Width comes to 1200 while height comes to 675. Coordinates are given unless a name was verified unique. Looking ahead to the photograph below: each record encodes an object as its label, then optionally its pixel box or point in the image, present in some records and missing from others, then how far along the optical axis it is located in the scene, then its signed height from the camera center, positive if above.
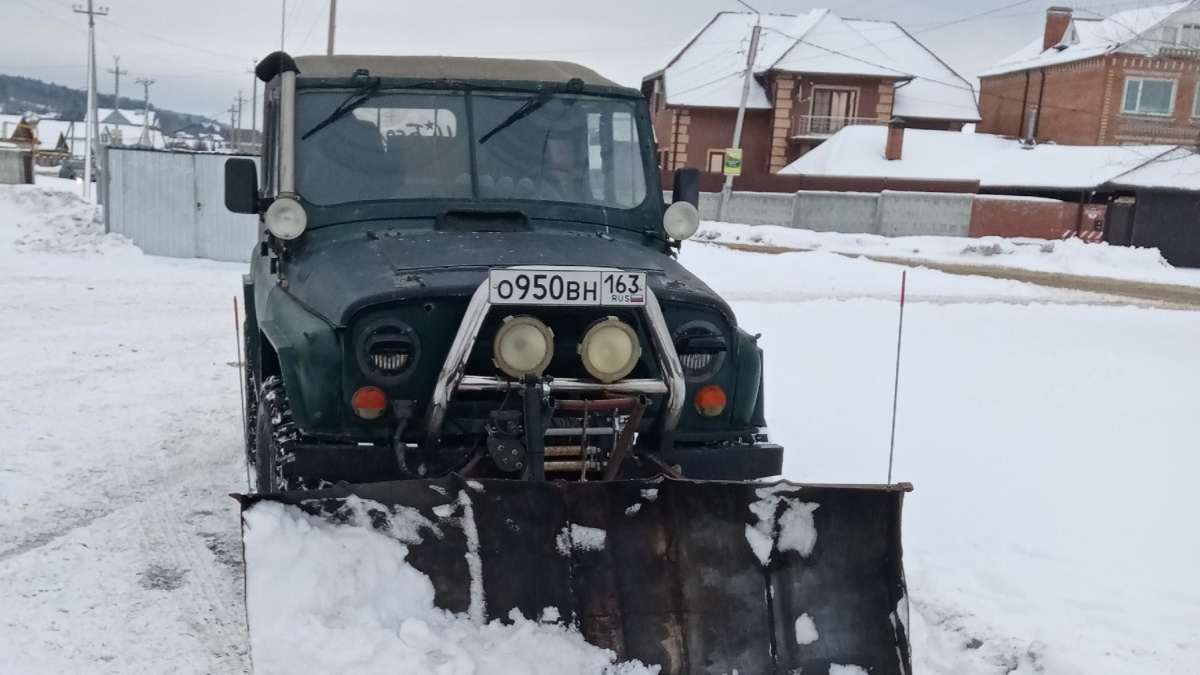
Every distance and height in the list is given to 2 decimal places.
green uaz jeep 3.86 -0.42
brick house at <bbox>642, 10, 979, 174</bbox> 46.75 +4.39
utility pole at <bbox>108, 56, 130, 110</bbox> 84.41 +5.44
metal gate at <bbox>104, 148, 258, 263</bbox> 18.72 -0.94
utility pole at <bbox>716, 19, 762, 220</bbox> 33.78 +2.26
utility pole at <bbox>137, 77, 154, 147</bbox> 63.87 +3.31
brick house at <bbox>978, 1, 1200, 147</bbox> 42.44 +4.88
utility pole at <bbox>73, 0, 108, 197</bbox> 33.81 +1.25
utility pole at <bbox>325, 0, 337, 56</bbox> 31.59 +4.18
